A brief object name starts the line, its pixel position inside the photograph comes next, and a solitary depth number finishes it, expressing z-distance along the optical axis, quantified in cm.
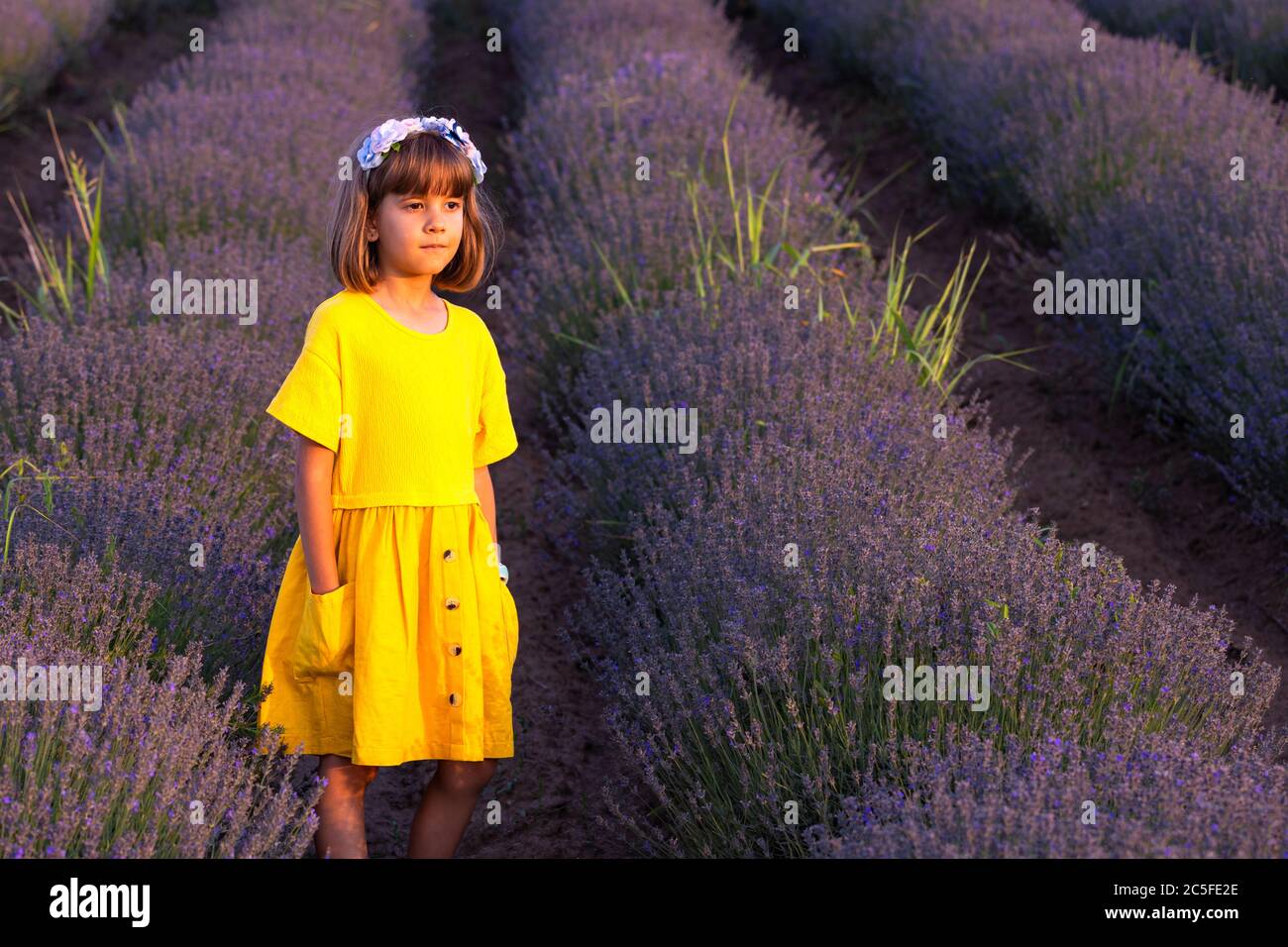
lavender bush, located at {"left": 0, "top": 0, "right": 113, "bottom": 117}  861
